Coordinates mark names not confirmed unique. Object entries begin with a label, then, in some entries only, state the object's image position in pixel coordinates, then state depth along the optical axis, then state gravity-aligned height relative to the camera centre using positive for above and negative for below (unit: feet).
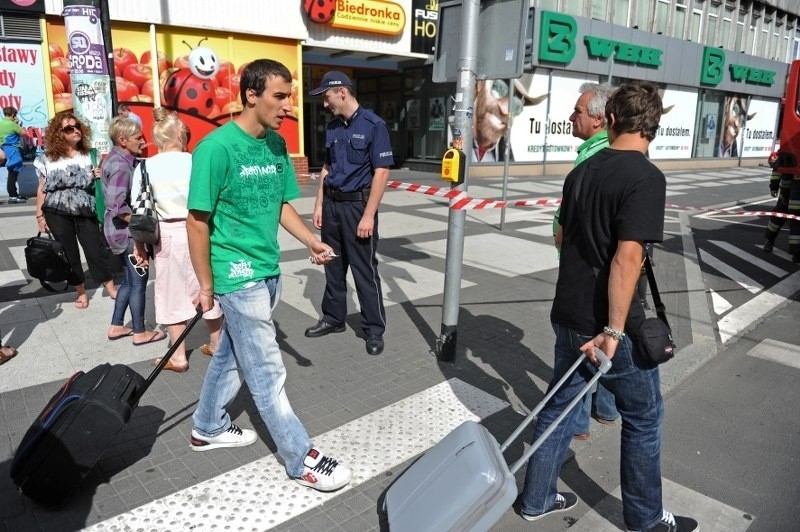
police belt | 15.29 -1.61
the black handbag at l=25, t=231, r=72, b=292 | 16.52 -3.67
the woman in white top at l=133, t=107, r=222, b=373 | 12.75 -2.24
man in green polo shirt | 10.82 +0.23
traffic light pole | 13.42 -0.29
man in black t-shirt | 7.39 -2.10
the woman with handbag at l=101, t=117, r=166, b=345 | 14.28 -2.23
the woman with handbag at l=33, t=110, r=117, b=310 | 16.52 -1.95
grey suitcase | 6.88 -4.20
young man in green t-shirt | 8.61 -1.68
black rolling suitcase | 8.65 -4.56
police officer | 14.83 -1.68
